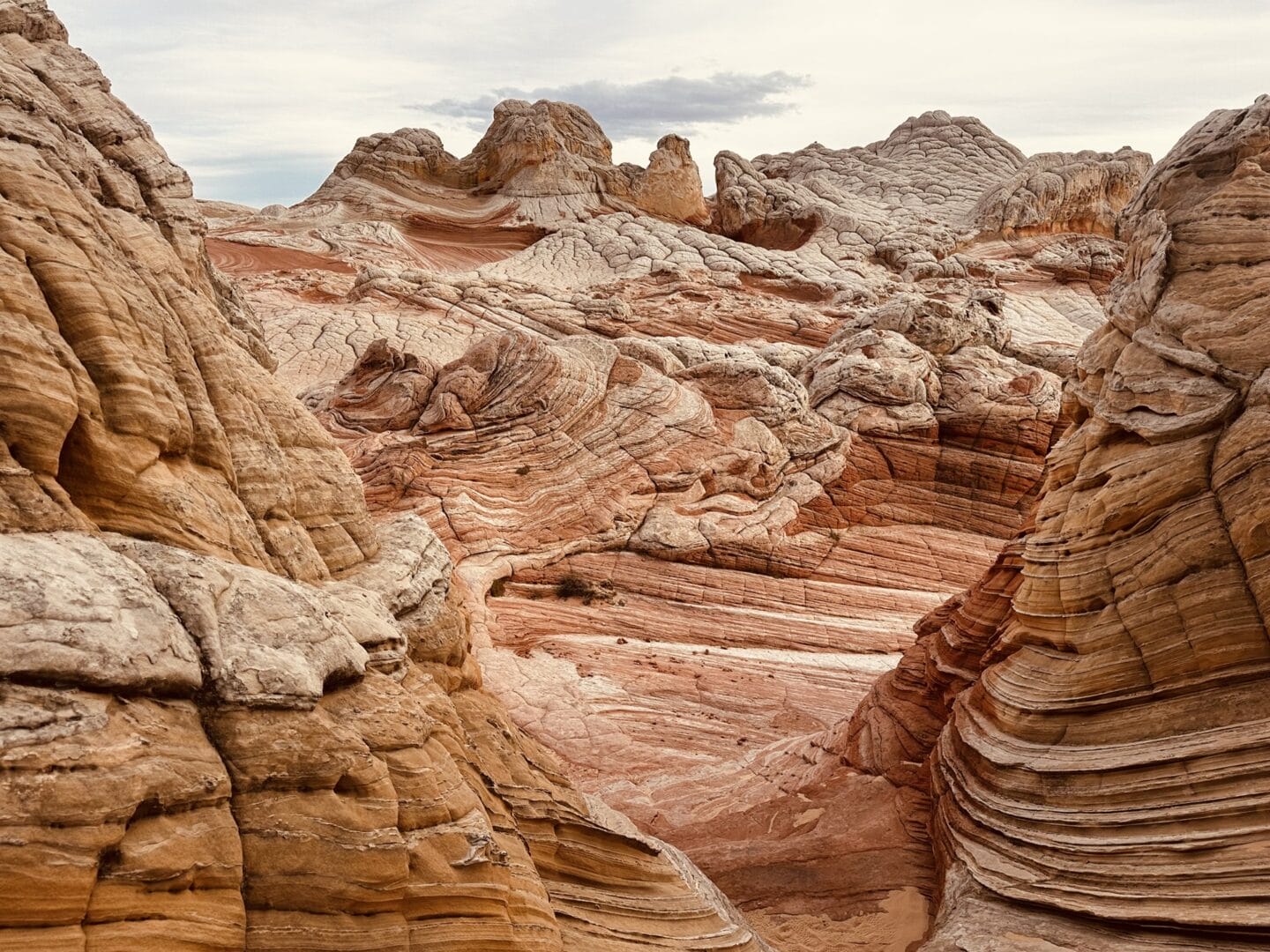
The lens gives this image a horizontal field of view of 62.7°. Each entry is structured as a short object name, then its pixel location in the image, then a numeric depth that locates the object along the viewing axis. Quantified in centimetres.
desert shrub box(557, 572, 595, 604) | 1781
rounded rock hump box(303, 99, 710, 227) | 4394
